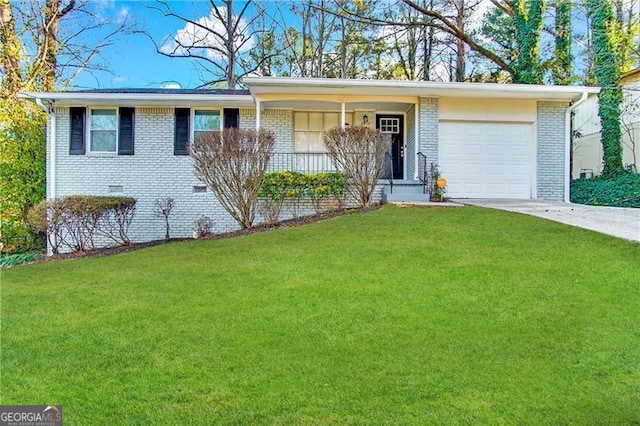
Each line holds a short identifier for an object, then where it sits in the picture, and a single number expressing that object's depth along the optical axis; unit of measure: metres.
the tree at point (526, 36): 15.99
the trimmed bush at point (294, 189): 10.23
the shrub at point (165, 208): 11.48
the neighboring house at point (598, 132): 16.11
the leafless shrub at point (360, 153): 9.54
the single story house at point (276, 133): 11.46
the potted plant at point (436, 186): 11.13
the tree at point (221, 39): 20.75
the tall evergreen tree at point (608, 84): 14.74
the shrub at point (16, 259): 9.14
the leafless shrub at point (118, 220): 10.12
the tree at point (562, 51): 17.08
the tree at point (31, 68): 11.90
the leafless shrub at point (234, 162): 8.89
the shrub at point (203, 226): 10.89
